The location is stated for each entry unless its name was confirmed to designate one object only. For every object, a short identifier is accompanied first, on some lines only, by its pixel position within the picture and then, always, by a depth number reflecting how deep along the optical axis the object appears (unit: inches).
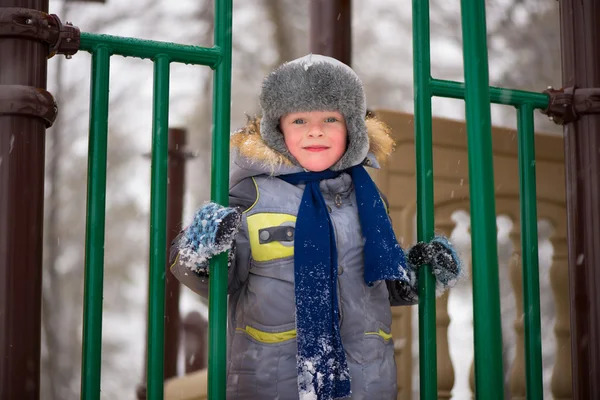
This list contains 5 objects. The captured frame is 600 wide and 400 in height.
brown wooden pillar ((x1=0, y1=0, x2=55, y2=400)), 81.3
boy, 91.0
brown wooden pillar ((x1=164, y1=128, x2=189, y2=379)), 181.8
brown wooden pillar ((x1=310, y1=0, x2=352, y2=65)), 130.1
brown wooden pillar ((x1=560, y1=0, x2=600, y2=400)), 98.1
